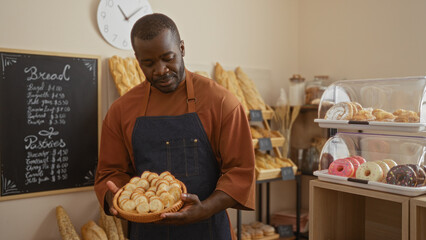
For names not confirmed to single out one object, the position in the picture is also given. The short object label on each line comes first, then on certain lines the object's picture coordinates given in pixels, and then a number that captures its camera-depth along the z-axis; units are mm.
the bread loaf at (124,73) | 2627
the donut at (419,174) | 1601
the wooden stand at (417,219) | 1544
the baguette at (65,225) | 2279
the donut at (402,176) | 1596
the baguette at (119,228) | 2400
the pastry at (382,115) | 1802
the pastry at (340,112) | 1927
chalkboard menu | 2396
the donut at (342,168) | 1823
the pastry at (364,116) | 1857
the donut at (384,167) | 1709
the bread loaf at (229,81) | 3131
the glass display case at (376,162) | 1615
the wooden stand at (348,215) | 1916
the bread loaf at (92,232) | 2312
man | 1402
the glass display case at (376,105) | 1738
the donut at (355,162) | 1828
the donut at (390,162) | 1743
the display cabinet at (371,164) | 1624
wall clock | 2723
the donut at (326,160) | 1984
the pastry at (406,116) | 1711
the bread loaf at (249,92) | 3158
